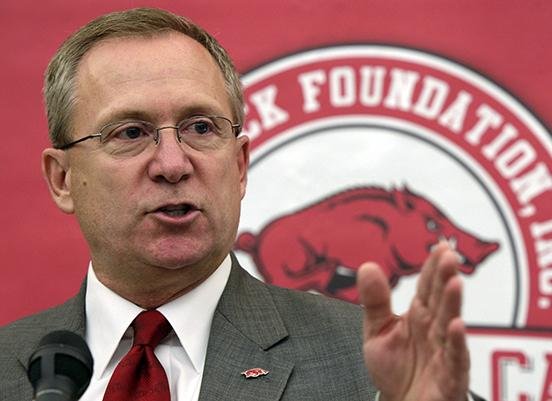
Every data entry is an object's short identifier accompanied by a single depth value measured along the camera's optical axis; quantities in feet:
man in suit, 9.60
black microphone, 8.88
